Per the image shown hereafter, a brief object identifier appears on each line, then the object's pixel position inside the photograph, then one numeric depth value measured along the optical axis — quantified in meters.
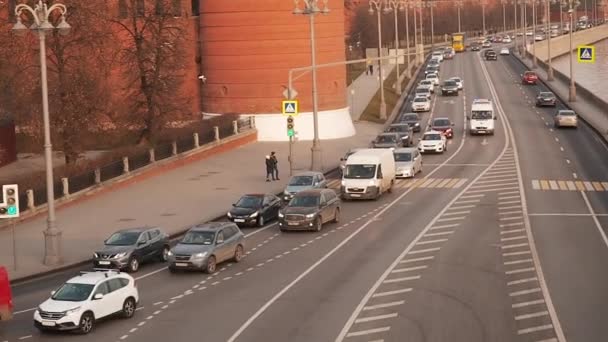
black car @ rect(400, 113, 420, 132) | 73.25
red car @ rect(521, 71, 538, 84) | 107.81
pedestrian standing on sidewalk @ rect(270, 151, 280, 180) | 51.22
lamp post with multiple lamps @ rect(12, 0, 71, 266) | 31.62
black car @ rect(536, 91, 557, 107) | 87.06
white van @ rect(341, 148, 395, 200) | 44.09
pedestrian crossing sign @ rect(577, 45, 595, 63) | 92.44
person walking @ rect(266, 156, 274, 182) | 51.28
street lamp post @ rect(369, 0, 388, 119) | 82.06
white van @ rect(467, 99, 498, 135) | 70.38
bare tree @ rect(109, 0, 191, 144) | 60.22
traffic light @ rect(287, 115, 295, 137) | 53.47
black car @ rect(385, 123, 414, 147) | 62.91
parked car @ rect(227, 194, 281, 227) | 39.06
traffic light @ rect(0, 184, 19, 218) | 31.08
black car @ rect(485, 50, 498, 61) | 142.88
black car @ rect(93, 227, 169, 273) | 30.64
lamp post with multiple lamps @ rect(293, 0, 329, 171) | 54.62
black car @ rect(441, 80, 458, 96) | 99.06
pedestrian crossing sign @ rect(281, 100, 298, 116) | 54.12
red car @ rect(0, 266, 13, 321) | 23.66
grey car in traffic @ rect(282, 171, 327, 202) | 43.89
